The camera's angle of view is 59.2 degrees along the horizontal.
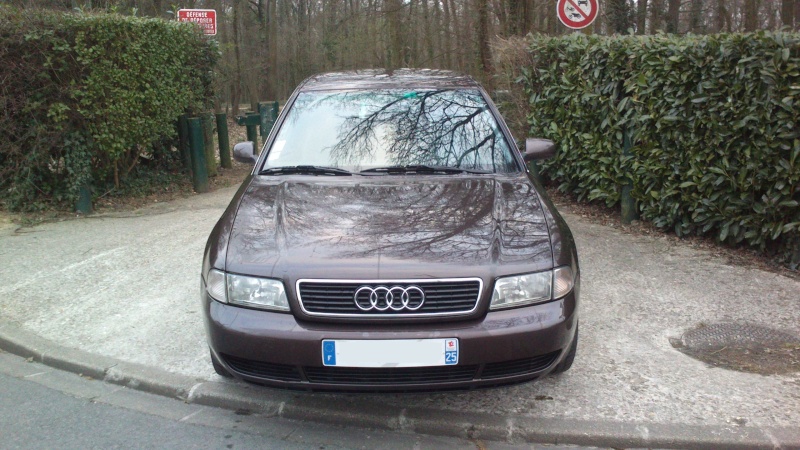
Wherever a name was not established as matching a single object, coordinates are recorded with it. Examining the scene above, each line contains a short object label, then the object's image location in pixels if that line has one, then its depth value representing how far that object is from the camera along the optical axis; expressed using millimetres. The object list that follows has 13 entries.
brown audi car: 3137
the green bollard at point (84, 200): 8422
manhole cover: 4191
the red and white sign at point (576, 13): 9078
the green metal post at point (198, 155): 9773
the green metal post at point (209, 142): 10961
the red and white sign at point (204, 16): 12747
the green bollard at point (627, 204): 7367
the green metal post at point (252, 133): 13897
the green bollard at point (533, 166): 9109
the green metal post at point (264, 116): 12297
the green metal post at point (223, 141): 11961
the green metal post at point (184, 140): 10297
